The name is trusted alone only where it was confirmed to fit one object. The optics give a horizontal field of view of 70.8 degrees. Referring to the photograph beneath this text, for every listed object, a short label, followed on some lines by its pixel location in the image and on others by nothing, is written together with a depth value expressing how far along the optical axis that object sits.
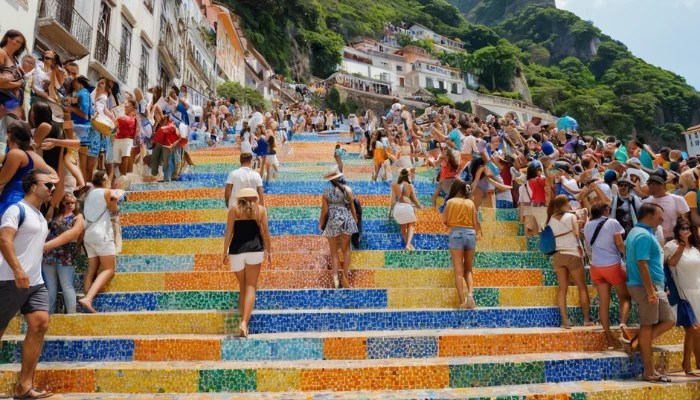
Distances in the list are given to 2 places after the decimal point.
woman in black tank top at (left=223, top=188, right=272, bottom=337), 4.79
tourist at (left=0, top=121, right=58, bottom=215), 4.18
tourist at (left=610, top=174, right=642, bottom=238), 5.96
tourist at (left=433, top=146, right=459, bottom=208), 7.95
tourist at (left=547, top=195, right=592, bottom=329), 5.40
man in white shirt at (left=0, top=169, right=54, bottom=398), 3.61
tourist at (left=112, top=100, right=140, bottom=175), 8.77
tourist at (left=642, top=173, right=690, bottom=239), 5.69
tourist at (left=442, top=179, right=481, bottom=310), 5.57
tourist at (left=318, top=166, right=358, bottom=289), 5.96
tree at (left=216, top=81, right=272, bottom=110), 33.12
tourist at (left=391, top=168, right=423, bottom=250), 7.11
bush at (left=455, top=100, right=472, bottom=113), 65.69
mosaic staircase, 4.10
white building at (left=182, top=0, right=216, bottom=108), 26.66
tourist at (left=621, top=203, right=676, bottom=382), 4.50
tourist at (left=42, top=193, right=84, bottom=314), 5.10
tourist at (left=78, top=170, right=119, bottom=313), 5.47
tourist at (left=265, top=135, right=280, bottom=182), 10.33
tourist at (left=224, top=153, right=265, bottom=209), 6.21
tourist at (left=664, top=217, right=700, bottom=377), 4.70
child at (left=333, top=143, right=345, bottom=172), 11.67
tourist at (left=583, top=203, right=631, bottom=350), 5.02
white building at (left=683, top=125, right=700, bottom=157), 55.50
